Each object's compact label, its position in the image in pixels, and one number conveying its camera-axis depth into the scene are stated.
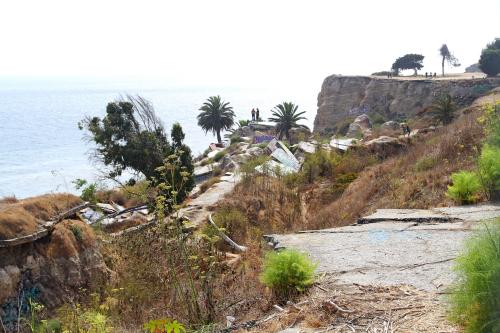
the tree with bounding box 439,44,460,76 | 80.56
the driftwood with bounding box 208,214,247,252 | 12.42
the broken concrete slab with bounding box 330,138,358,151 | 28.64
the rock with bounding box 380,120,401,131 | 43.02
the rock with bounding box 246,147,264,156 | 38.78
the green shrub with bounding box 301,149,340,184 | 23.19
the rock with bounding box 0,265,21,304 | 11.20
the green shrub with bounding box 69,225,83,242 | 13.43
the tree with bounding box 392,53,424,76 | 77.56
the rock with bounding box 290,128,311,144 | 53.00
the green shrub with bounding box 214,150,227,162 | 46.22
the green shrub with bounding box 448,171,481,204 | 8.94
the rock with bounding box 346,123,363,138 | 46.76
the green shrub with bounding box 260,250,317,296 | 5.59
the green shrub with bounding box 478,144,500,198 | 8.38
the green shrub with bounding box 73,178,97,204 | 22.69
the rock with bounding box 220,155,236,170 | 36.44
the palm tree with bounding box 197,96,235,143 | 60.28
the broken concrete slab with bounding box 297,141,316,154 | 33.22
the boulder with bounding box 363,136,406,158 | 25.56
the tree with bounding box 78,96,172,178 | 32.38
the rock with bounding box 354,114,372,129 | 51.38
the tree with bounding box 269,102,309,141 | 53.56
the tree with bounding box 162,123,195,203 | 26.67
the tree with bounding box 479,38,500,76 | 55.88
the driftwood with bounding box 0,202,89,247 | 11.70
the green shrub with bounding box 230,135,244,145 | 55.47
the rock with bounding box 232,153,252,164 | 36.34
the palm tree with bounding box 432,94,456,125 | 35.72
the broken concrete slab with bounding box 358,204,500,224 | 8.05
